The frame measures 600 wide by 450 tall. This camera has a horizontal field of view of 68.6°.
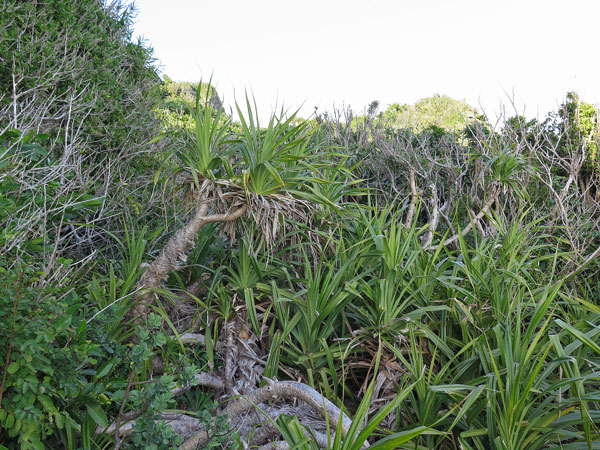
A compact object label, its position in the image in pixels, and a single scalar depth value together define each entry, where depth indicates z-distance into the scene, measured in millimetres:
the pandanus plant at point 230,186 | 2715
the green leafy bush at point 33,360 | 1646
